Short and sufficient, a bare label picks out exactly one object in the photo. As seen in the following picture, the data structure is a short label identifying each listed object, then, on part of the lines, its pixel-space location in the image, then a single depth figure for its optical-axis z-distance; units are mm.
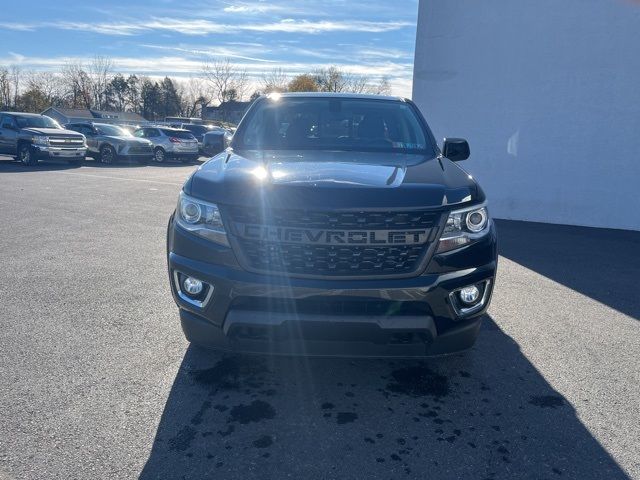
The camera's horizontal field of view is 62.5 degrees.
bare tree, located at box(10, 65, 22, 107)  67762
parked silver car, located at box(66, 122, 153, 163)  20984
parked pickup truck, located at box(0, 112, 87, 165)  17750
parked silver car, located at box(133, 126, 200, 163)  23438
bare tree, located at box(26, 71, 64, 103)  70350
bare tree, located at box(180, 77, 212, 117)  79062
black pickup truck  2812
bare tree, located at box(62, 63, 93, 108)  74000
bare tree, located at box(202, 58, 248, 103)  72375
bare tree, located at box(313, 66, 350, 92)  61344
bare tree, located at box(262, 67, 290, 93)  64756
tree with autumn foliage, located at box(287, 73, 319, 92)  63375
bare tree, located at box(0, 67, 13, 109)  66312
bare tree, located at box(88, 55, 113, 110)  76375
